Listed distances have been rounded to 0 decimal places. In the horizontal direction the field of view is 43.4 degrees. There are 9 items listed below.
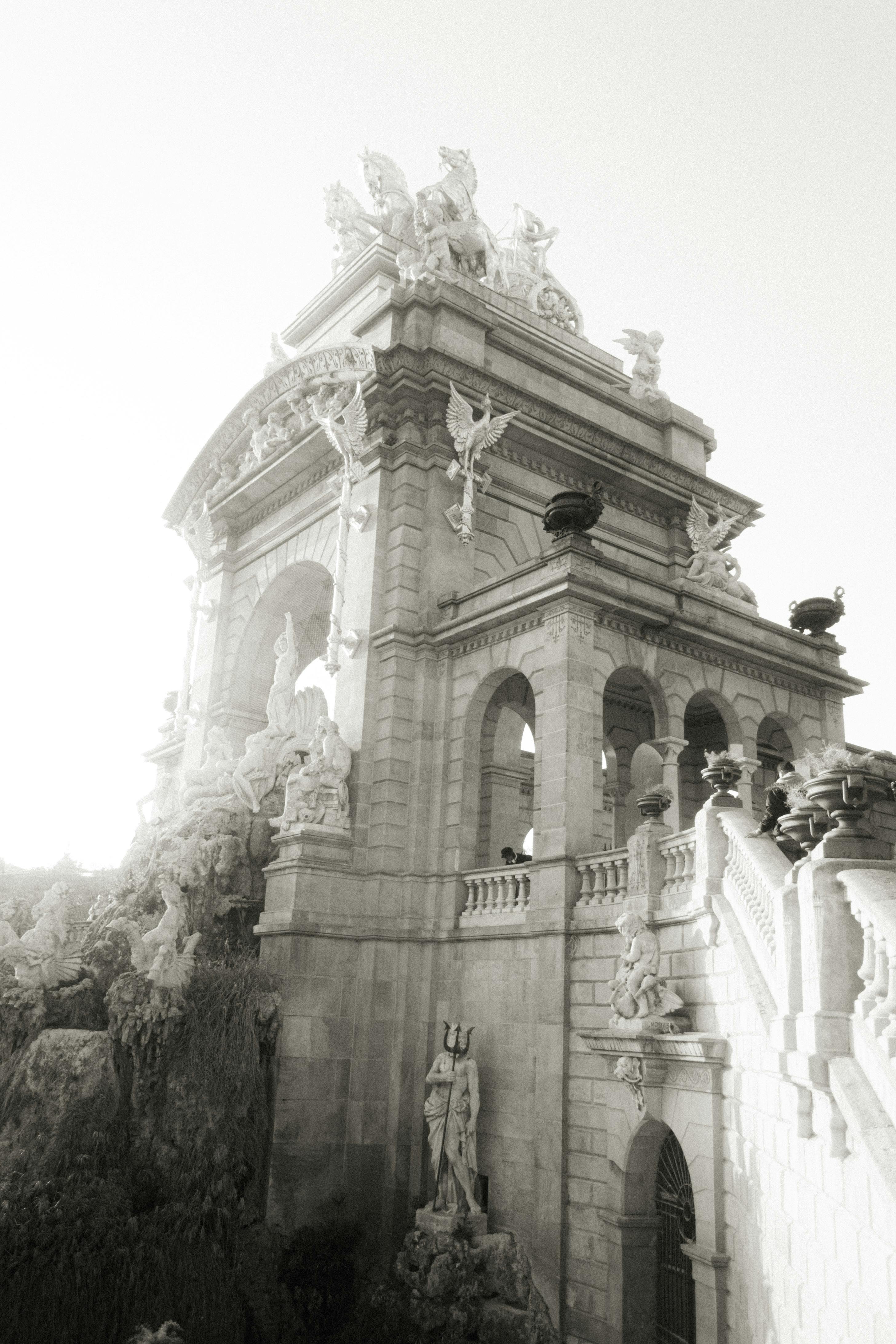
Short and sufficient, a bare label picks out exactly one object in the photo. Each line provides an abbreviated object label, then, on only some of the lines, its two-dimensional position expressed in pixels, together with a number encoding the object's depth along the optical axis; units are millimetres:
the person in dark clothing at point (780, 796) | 14898
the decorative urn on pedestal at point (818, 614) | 23844
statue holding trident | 16438
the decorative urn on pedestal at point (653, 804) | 15078
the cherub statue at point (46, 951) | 18828
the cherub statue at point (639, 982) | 13570
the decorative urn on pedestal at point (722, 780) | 13227
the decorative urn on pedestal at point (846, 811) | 8305
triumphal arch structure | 12938
